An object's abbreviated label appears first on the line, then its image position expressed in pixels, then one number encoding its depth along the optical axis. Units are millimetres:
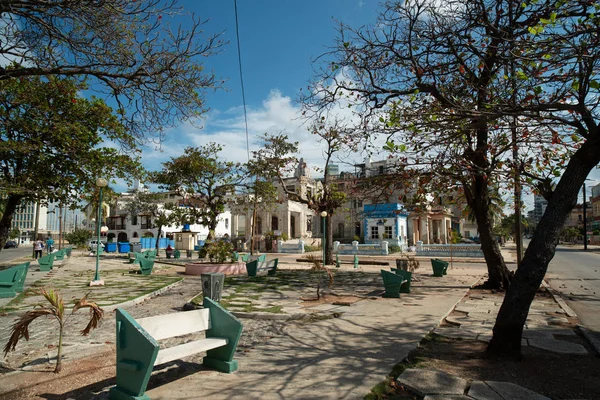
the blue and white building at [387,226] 39562
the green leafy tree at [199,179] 19578
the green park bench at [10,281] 9695
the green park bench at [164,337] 3424
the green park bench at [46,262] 18234
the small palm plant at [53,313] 4199
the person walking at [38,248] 28394
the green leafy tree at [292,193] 21141
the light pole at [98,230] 12020
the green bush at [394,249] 36441
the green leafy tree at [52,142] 10016
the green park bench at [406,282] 11039
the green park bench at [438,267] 16441
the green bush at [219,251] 17062
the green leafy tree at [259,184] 21844
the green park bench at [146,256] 19775
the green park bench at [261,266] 15352
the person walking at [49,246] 35894
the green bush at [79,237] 47619
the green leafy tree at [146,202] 44625
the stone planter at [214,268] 16766
